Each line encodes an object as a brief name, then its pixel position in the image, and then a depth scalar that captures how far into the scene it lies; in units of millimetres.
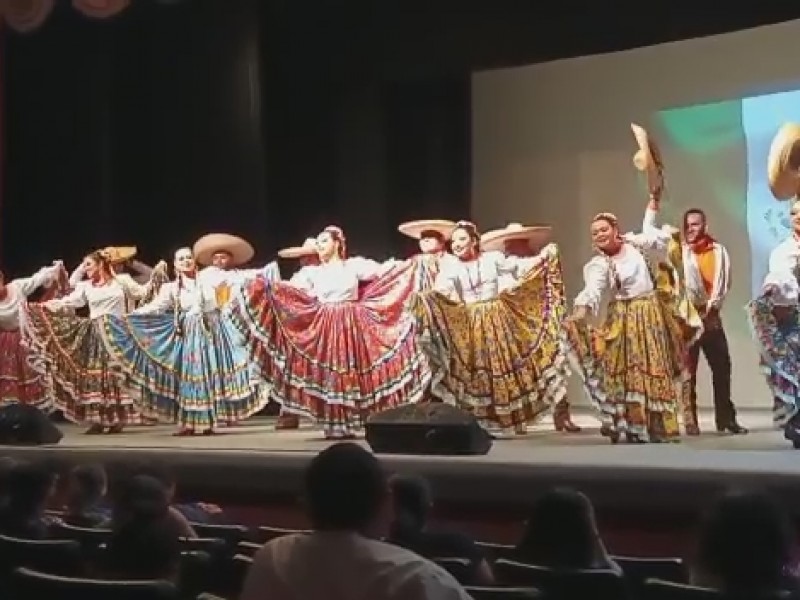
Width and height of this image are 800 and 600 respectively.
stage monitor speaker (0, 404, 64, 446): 7191
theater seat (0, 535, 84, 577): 3236
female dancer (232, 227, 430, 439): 7016
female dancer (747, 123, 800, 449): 5543
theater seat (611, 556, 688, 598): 3188
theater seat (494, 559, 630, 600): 2738
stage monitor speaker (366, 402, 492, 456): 5738
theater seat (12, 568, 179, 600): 2525
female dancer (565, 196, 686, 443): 6172
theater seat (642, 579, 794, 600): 2238
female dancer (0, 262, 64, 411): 8750
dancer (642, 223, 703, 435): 6332
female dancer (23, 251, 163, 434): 8117
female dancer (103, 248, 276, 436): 7742
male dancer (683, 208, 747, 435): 6812
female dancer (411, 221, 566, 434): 6621
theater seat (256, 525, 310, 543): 4055
